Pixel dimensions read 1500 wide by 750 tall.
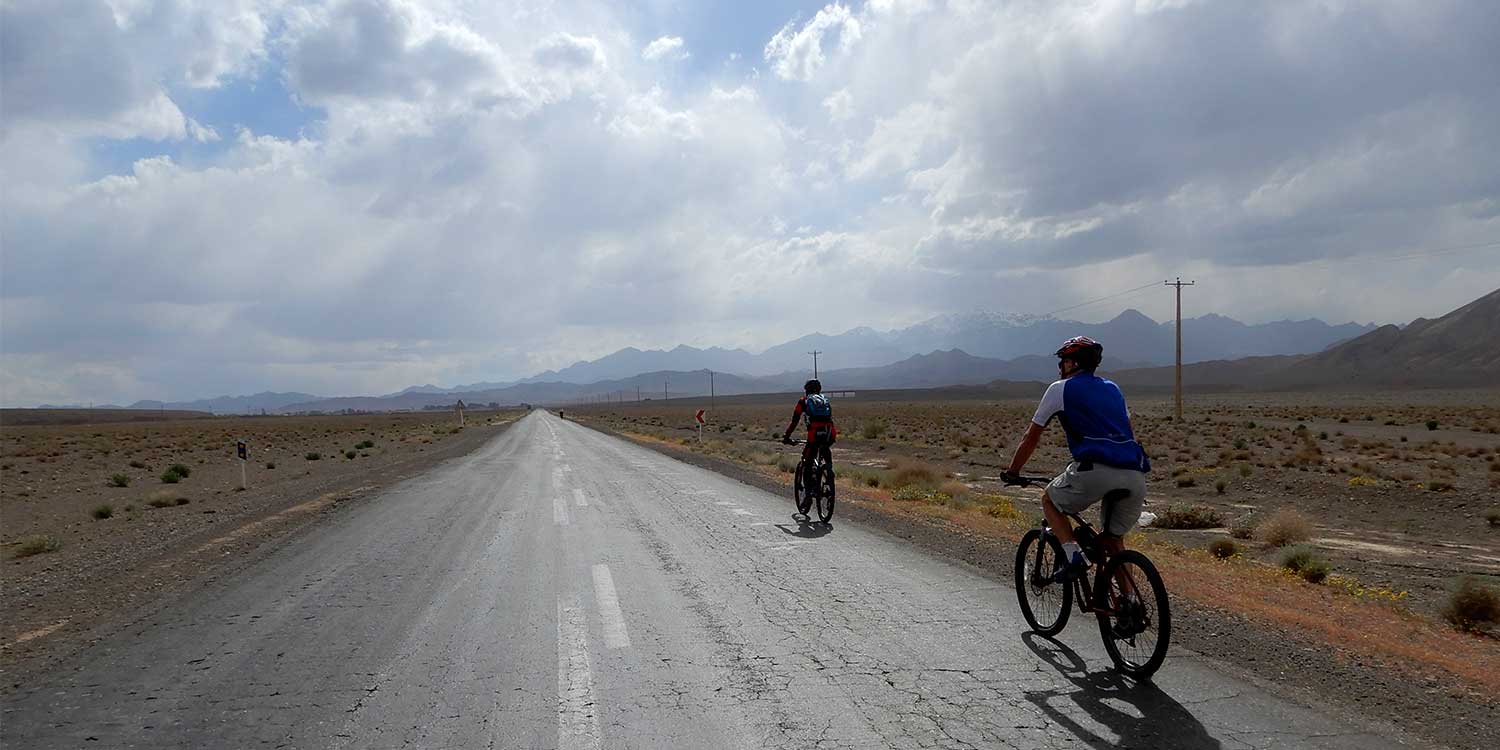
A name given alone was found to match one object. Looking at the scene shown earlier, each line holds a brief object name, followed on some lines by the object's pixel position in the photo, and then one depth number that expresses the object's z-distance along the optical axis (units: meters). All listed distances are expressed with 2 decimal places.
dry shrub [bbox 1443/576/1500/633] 7.83
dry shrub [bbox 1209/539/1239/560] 12.23
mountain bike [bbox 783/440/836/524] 12.23
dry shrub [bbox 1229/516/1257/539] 14.83
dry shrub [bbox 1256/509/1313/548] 13.65
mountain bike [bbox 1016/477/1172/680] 5.09
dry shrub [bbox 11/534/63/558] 13.10
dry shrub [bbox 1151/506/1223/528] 16.44
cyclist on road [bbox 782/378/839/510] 12.27
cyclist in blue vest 5.23
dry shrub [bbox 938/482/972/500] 18.33
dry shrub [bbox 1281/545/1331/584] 9.65
